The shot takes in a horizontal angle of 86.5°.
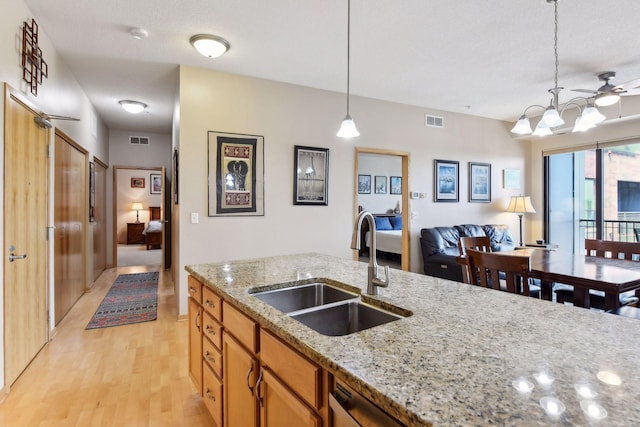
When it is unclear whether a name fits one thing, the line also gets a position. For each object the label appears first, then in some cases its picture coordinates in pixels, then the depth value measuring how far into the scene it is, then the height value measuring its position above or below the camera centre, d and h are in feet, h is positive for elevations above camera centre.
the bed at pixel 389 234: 20.70 -1.46
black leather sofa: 15.72 -1.75
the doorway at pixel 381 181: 28.40 +2.56
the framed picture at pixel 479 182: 19.30 +1.66
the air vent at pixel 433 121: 17.83 +4.77
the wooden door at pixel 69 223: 11.38 -0.48
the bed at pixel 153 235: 29.78 -2.14
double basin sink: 4.60 -1.45
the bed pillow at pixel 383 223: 26.03 -0.95
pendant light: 8.77 +2.16
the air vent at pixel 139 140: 22.53 +4.73
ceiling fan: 9.86 +3.58
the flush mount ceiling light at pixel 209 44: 10.02 +4.98
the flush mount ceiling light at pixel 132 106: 16.02 +4.98
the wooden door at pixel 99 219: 18.14 -0.48
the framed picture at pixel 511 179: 20.51 +1.96
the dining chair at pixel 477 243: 10.36 -1.00
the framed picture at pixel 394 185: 29.66 +2.27
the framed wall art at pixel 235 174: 12.69 +1.41
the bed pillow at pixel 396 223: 26.84 -0.96
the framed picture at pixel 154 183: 34.22 +2.81
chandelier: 8.71 +2.45
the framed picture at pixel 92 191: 16.43 +0.98
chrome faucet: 4.82 -0.59
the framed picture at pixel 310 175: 14.20 +1.51
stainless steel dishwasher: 2.50 -1.58
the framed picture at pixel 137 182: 34.03 +2.84
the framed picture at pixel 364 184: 28.14 +2.24
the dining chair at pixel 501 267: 6.79 -1.19
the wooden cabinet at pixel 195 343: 6.63 -2.68
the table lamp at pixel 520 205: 19.00 +0.34
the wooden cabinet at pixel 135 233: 33.65 -2.20
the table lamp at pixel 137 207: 33.96 +0.37
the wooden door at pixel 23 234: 7.45 -0.56
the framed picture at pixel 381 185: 28.96 +2.23
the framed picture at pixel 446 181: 18.12 +1.64
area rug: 12.28 -3.88
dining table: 6.98 -1.40
